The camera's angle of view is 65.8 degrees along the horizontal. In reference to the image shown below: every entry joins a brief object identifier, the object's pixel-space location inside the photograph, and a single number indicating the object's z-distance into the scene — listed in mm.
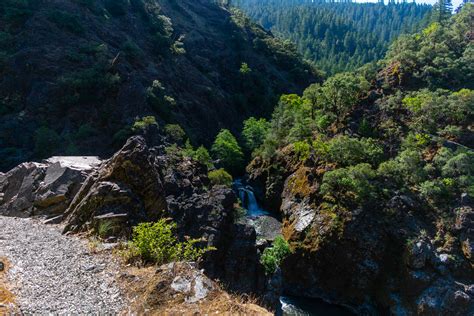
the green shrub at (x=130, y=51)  65438
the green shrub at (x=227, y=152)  58938
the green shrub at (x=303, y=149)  47344
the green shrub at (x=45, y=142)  46000
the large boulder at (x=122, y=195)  14688
